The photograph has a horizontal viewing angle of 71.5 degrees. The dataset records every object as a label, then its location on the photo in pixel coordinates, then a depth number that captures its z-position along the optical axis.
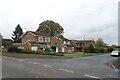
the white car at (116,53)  19.86
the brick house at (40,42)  25.05
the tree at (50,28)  36.89
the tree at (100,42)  39.07
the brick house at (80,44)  35.57
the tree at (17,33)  42.03
